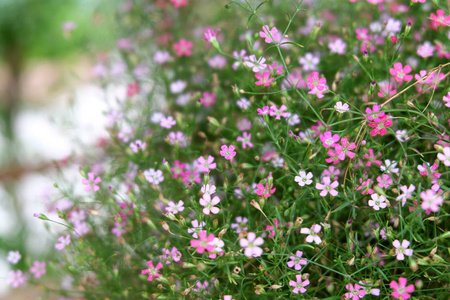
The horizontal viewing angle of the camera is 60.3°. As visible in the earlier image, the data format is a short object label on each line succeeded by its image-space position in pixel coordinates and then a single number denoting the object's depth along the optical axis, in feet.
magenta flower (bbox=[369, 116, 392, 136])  1.67
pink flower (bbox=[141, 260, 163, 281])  1.74
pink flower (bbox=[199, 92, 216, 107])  2.35
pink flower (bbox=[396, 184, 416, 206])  1.53
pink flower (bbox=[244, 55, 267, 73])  1.78
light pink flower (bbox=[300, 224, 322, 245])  1.61
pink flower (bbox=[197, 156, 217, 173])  1.84
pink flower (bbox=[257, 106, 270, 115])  1.76
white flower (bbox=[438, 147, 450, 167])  1.52
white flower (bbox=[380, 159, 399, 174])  1.65
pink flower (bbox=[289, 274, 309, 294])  1.60
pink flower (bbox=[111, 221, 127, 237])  2.04
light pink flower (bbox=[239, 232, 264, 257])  1.49
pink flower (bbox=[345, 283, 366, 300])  1.58
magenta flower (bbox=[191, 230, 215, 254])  1.53
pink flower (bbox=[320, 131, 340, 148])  1.67
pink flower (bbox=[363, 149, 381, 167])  1.74
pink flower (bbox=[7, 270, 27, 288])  2.20
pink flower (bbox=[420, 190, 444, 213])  1.39
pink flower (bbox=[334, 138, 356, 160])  1.64
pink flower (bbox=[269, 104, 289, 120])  1.83
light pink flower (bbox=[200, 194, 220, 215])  1.67
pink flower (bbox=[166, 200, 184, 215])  1.74
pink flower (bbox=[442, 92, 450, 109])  1.65
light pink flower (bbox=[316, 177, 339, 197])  1.63
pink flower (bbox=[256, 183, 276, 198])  1.71
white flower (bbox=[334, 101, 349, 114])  1.65
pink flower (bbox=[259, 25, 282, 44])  1.74
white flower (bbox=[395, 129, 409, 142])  1.65
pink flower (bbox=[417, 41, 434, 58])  2.00
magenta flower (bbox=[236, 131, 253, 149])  1.96
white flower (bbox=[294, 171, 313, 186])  1.65
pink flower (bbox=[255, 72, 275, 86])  1.84
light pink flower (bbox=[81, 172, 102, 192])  2.00
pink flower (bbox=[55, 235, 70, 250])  1.98
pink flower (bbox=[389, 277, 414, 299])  1.48
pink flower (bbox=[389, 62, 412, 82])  1.81
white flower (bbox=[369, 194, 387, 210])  1.59
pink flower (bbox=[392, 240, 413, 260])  1.52
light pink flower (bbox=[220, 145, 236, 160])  1.78
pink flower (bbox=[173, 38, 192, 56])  2.61
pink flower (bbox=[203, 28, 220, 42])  1.97
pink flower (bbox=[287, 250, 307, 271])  1.65
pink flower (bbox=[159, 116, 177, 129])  2.13
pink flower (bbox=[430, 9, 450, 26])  1.82
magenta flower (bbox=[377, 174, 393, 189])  1.66
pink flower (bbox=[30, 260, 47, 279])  2.22
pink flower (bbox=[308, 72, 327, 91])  1.78
